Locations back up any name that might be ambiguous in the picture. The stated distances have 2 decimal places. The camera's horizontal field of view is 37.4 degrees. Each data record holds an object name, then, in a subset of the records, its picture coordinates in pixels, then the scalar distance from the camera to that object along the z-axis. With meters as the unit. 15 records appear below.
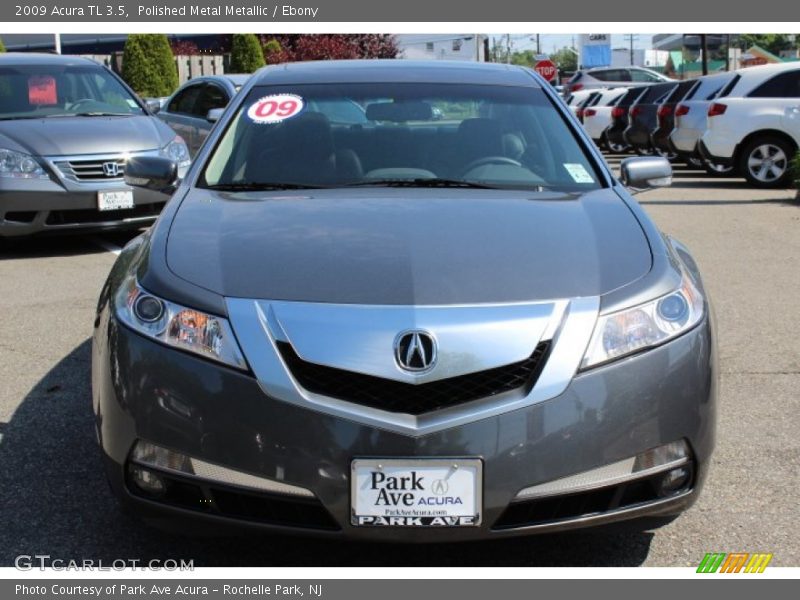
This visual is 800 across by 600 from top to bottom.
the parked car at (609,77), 36.47
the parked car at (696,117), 16.58
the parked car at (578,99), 26.70
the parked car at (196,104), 13.56
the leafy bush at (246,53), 33.00
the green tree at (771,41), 93.56
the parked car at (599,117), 24.06
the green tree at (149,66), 29.88
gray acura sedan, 3.04
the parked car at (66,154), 9.20
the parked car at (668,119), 18.50
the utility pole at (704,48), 37.75
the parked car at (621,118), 21.73
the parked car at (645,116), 19.83
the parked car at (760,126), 15.19
